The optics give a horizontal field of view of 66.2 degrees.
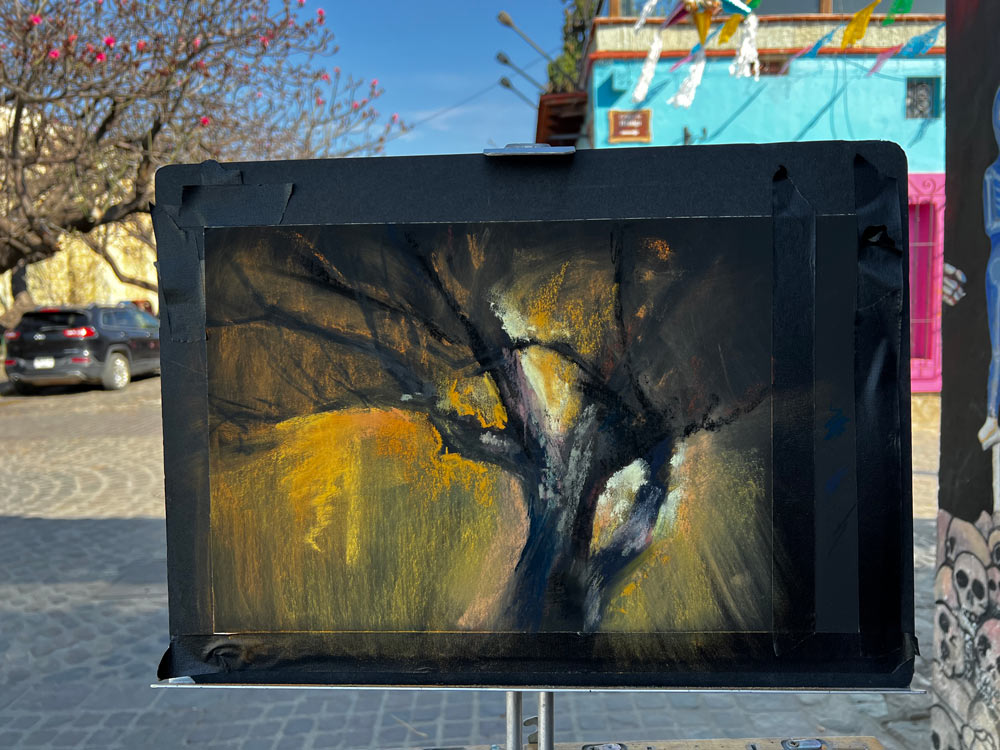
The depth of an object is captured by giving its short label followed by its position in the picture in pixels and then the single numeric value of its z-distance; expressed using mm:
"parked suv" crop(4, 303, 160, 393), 14664
